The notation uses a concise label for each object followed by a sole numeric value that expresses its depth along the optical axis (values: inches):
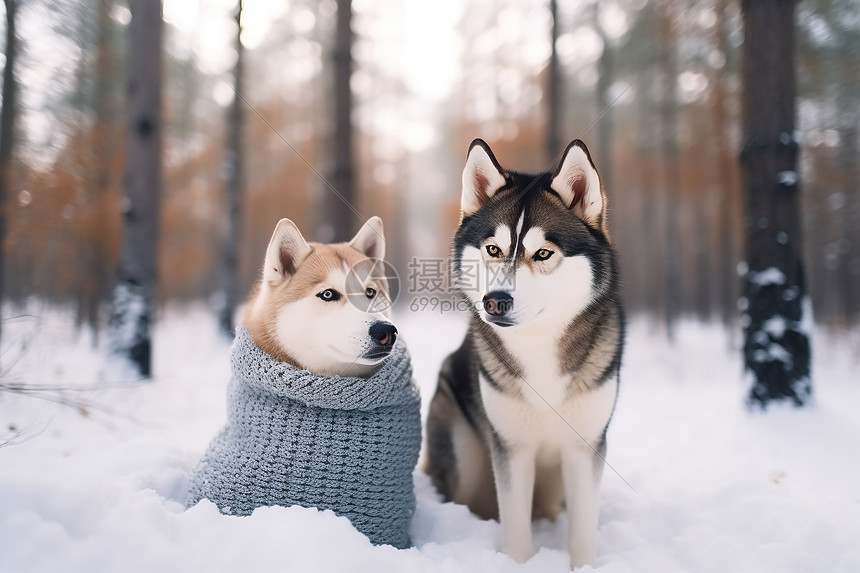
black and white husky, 81.4
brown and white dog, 80.4
